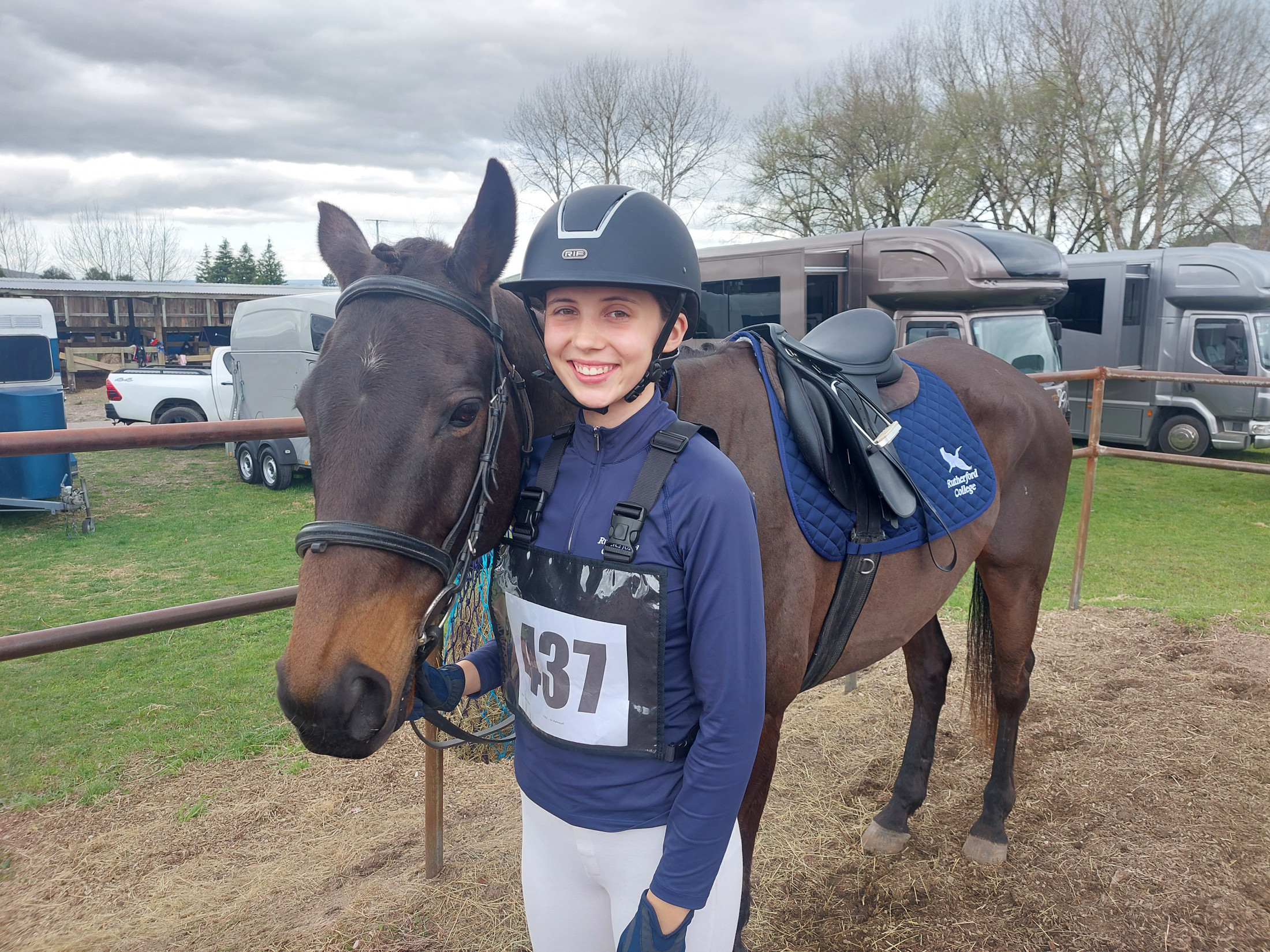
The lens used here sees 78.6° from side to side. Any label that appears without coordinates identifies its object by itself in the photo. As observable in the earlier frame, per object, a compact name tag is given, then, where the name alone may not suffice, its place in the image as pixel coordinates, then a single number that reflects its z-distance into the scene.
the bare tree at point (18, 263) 40.28
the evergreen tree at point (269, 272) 45.19
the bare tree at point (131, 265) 42.34
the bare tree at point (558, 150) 23.22
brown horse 1.24
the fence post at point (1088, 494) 5.59
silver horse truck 11.47
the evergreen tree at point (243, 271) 44.53
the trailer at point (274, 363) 10.89
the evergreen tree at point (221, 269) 45.47
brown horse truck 9.80
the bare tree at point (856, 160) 22.11
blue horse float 8.77
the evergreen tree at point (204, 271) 45.41
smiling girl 1.20
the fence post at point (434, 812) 2.67
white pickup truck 13.34
